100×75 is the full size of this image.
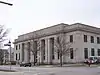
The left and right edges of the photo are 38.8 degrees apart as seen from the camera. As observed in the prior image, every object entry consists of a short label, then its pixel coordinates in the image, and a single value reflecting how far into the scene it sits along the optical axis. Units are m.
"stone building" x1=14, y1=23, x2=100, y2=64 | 44.58
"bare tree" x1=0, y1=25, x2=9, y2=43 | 23.54
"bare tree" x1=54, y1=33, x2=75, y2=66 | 43.24
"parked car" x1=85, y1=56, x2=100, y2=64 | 39.48
